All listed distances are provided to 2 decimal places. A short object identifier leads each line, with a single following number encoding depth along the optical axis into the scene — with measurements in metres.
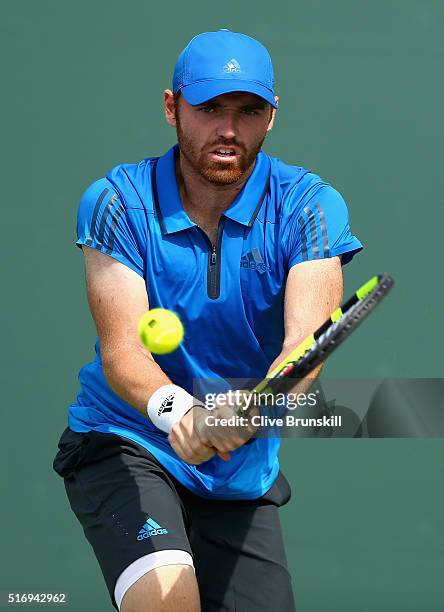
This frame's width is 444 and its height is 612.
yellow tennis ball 6.55
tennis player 7.18
